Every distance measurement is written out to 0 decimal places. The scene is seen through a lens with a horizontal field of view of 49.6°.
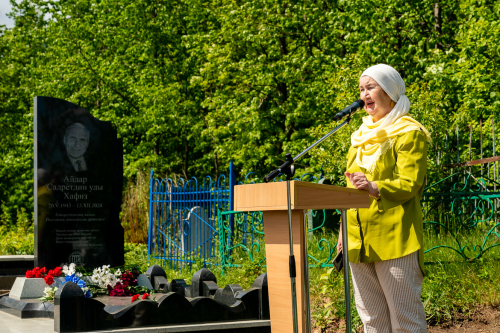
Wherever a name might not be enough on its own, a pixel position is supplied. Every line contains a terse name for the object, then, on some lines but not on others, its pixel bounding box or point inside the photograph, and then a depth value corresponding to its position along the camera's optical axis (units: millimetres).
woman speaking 2816
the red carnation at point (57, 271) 6371
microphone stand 2467
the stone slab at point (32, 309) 5617
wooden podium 2576
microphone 2779
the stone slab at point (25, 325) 4730
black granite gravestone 6812
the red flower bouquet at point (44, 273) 6202
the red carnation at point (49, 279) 6133
